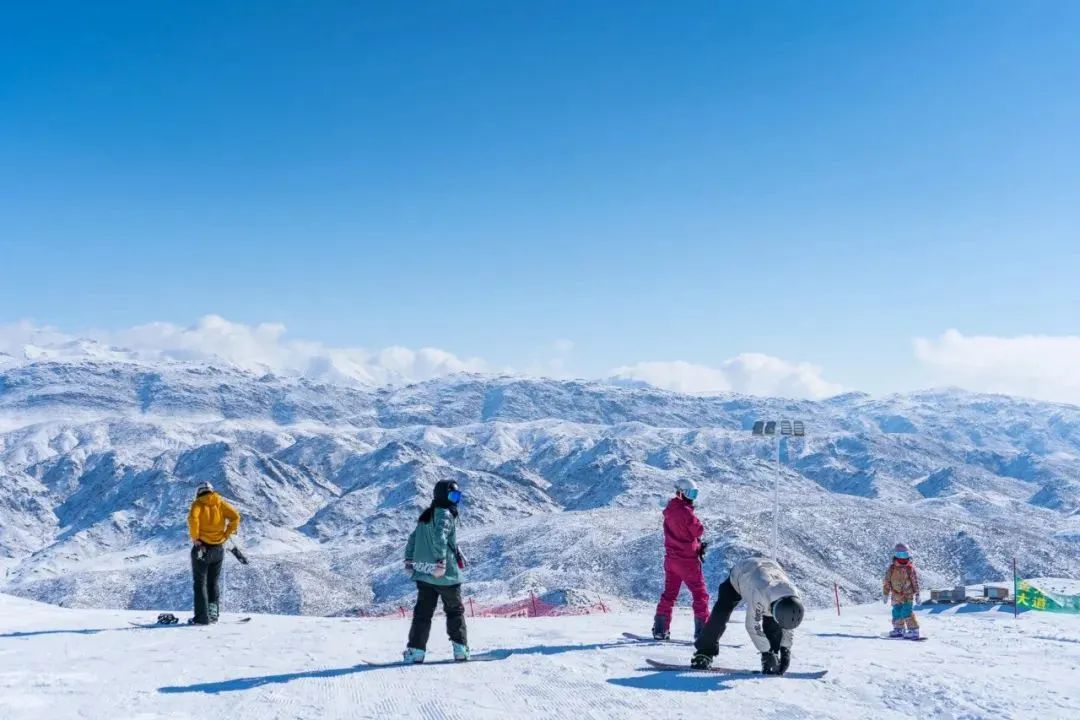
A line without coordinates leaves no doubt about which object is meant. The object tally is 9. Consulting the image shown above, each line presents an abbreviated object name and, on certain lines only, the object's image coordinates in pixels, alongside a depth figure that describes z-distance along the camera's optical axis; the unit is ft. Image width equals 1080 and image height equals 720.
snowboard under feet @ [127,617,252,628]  41.06
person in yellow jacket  41.06
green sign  68.91
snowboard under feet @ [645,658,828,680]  29.01
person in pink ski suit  38.19
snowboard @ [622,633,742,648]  37.88
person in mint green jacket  30.63
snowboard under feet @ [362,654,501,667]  30.42
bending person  28.12
